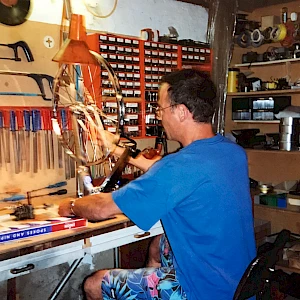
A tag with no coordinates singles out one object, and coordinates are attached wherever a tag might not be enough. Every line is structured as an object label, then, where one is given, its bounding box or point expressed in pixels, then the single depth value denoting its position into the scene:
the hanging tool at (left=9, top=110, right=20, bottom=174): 2.25
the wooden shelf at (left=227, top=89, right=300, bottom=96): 3.03
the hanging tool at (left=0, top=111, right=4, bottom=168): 2.22
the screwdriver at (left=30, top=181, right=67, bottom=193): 2.47
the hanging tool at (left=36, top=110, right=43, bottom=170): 2.36
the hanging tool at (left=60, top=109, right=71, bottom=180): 2.42
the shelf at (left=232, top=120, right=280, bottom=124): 3.23
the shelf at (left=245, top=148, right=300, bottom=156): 3.06
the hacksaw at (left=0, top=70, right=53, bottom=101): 2.29
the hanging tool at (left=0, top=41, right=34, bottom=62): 2.29
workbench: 1.69
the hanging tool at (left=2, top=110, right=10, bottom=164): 2.24
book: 1.74
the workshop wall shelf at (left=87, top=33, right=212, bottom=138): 2.58
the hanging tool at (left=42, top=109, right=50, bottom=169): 2.39
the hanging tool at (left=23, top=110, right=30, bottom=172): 2.31
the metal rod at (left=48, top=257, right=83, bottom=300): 2.18
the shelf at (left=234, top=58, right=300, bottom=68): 3.13
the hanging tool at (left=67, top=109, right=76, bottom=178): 2.43
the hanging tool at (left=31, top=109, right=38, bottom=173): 2.34
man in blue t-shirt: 1.57
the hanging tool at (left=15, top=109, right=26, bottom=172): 2.29
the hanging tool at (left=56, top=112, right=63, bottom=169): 2.47
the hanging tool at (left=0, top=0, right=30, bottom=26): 2.23
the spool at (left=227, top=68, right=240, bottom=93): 3.42
